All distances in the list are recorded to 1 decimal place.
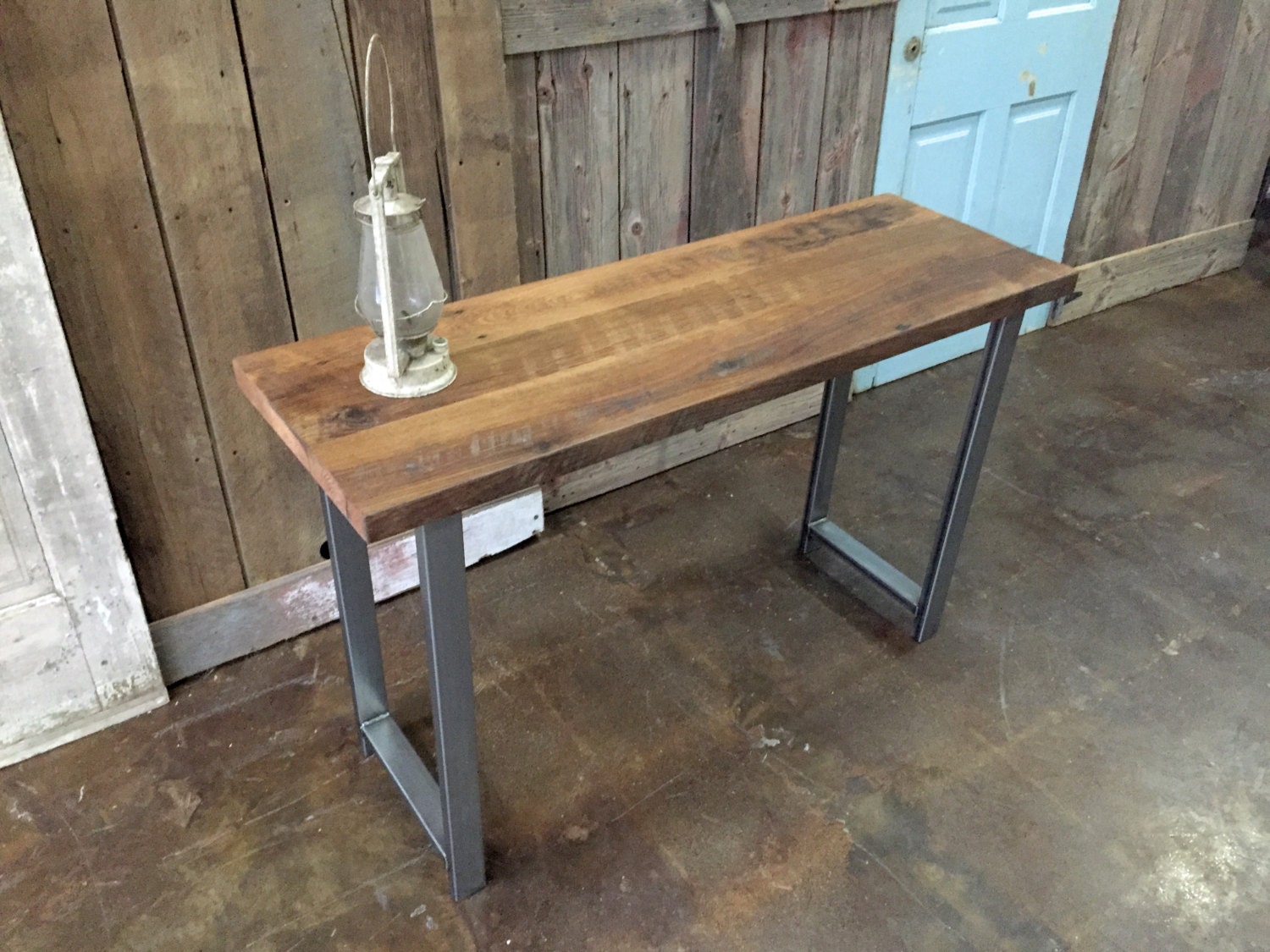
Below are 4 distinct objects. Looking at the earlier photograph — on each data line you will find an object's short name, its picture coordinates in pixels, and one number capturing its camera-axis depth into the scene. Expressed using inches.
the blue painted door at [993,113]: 101.0
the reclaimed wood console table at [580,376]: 48.8
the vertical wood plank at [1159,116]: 120.6
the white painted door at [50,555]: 60.8
